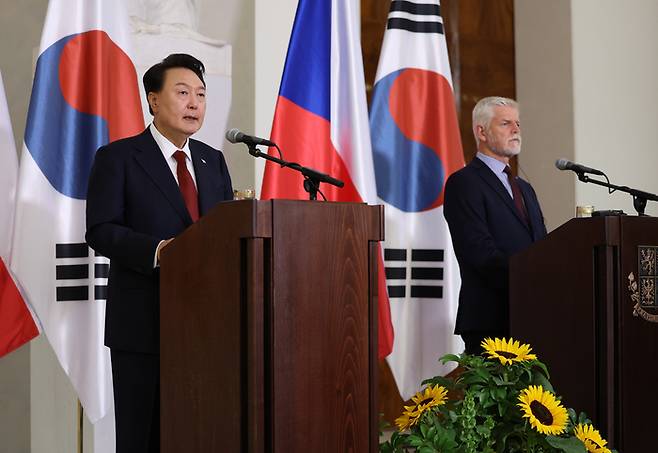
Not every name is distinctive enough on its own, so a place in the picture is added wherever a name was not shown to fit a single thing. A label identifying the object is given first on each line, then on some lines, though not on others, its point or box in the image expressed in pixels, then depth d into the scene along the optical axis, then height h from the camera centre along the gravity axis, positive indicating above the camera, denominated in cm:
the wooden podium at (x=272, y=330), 452 -18
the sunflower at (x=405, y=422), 514 -45
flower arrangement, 480 -41
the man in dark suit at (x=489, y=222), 739 +12
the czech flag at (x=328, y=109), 877 +65
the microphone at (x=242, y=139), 529 +31
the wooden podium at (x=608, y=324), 641 -24
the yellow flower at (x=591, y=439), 500 -48
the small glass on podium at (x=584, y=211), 741 +15
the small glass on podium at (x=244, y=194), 573 +18
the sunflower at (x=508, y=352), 521 -27
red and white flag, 763 -18
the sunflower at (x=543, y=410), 484 -40
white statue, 935 +116
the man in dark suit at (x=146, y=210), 543 +13
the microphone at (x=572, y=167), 667 +29
